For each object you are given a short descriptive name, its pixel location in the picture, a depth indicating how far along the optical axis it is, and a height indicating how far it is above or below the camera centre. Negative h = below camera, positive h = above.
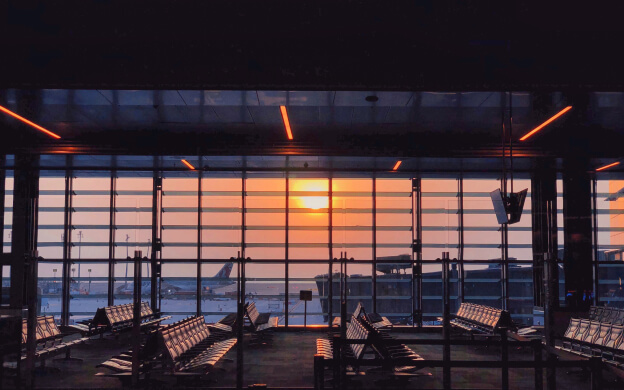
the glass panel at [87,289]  15.29 -1.53
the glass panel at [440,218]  15.72 +0.46
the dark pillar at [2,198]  14.81 +0.83
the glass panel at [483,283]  15.73 -1.30
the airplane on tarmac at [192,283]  15.68 -1.38
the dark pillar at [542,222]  15.30 +0.37
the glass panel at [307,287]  15.60 -1.44
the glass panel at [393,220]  15.75 +0.40
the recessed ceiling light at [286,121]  10.63 +2.19
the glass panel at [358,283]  15.66 -1.34
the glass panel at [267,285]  15.59 -1.40
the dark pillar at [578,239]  14.60 -0.07
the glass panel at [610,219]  15.56 +0.47
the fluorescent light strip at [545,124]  10.32 +2.16
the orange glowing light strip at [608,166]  14.24 +1.78
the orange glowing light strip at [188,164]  14.43 +1.72
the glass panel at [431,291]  15.77 -1.52
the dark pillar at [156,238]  15.84 -0.17
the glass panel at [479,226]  15.60 +0.25
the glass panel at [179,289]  15.73 -1.56
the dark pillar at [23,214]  14.62 +0.43
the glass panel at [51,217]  15.27 +0.37
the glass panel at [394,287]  15.73 -1.42
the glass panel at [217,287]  15.66 -1.48
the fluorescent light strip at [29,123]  10.70 +2.14
